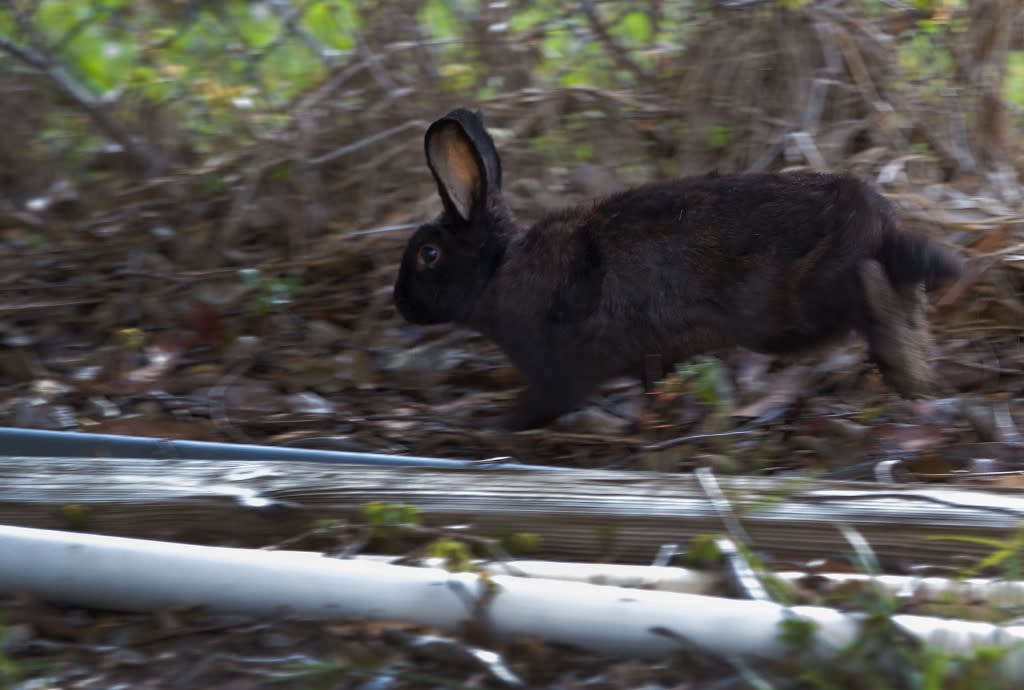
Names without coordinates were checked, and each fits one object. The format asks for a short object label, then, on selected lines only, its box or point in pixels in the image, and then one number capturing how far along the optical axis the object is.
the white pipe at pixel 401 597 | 4.93
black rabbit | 8.26
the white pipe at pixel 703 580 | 5.18
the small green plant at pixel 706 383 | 8.46
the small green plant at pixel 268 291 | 10.88
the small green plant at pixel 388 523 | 6.00
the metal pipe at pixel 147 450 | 7.34
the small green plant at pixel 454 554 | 5.55
